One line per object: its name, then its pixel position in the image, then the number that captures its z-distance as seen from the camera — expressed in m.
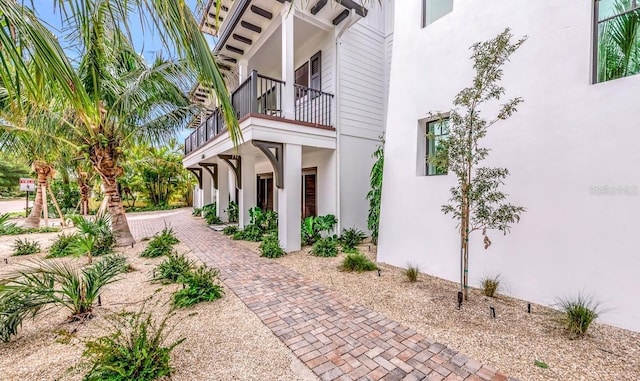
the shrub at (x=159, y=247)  7.21
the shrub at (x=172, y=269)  5.24
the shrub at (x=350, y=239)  8.10
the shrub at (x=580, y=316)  3.26
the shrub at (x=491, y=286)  4.46
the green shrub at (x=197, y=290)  4.16
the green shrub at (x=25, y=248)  7.64
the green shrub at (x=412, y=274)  5.22
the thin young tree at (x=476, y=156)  3.87
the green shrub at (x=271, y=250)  7.02
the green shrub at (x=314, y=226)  8.18
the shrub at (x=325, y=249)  7.17
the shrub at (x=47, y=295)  3.13
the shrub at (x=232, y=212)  12.99
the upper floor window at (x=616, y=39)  3.74
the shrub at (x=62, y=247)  7.30
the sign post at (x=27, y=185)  12.57
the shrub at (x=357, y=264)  5.91
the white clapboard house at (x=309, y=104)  7.34
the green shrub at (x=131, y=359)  2.34
